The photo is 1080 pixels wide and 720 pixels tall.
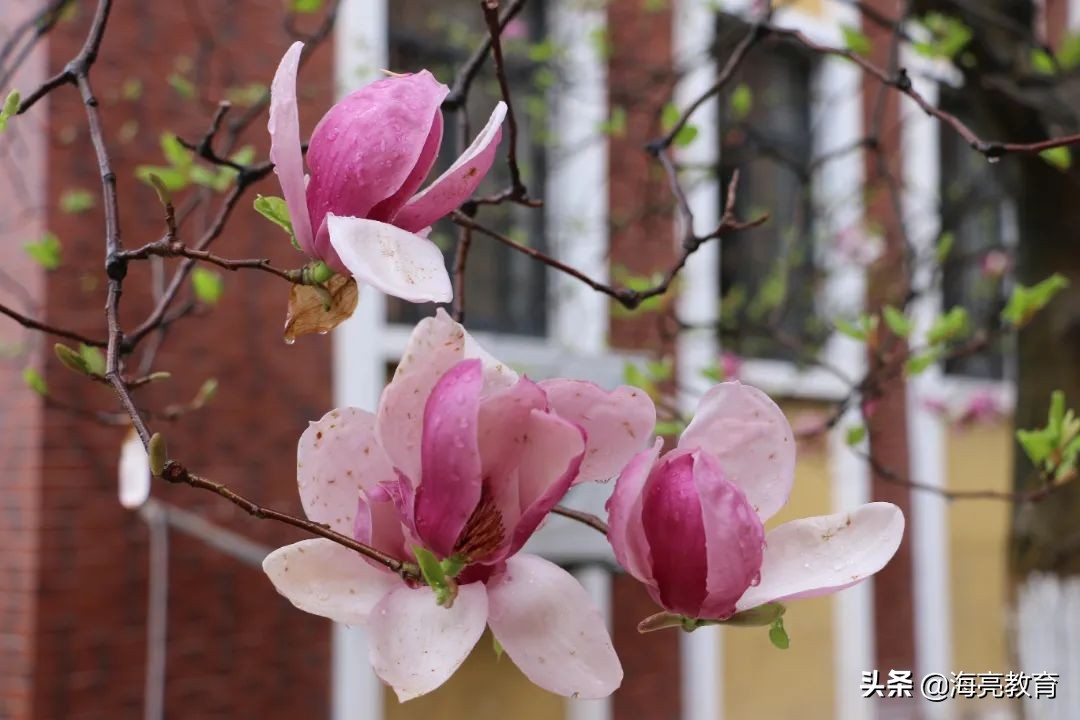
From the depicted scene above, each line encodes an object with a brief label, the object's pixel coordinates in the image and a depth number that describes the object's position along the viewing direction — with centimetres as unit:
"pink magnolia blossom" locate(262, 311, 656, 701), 41
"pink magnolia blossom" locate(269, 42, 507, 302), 42
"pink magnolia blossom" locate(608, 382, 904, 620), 43
